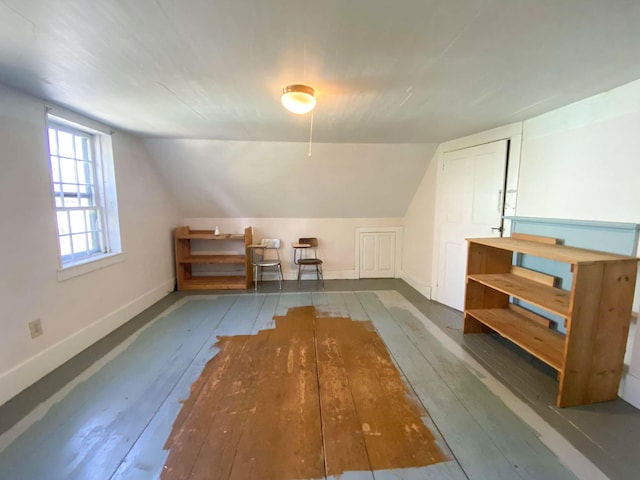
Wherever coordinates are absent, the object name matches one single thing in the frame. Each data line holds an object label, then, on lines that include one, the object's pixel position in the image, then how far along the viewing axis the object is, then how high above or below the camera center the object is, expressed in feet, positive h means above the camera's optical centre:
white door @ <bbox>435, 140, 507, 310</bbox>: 9.43 +0.25
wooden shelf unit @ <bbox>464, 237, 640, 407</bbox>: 5.55 -2.14
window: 8.03 +0.51
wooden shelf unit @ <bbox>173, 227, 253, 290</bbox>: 13.60 -2.39
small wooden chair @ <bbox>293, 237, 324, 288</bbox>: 14.24 -2.43
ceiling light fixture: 6.05 +2.39
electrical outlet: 6.74 -2.81
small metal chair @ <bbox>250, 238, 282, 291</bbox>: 14.08 -2.50
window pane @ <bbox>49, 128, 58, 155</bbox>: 7.82 +1.79
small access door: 15.60 -2.31
